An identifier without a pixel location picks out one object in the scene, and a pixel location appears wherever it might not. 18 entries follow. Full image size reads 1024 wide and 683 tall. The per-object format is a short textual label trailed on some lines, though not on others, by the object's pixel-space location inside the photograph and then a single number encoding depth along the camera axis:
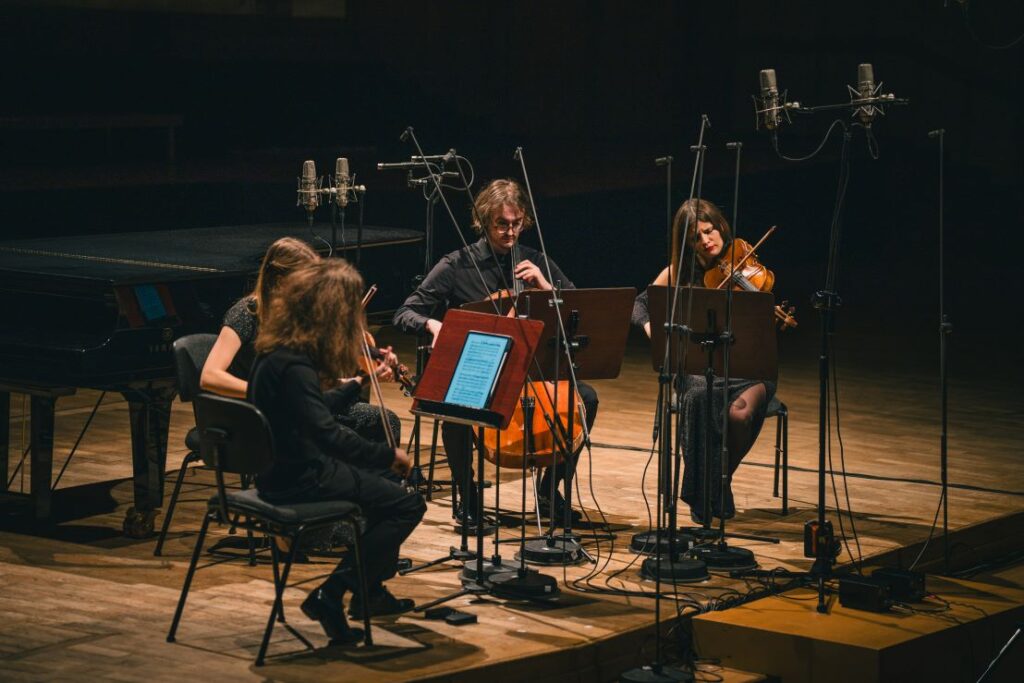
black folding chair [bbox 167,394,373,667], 8.23
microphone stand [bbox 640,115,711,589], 9.20
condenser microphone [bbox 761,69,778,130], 9.56
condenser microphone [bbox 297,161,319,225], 11.63
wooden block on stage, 8.92
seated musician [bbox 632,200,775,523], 11.37
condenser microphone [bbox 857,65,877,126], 9.46
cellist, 11.24
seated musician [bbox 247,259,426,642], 8.34
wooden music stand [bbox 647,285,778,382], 10.46
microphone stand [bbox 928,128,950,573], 9.92
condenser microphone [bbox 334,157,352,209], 11.30
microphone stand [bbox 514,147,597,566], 10.21
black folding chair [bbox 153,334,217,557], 10.18
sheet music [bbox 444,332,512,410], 9.21
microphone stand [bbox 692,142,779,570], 10.30
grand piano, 10.54
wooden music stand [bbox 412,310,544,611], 9.16
